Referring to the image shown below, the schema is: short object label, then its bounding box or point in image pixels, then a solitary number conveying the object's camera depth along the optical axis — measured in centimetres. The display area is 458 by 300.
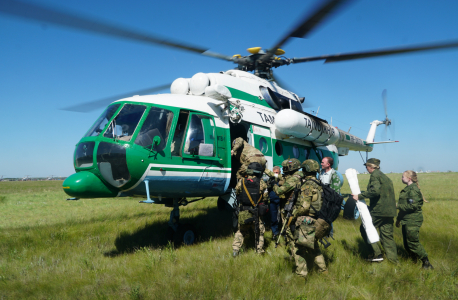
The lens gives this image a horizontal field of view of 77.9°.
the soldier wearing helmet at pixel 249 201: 530
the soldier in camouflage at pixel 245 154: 630
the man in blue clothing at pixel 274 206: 666
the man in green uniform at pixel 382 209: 499
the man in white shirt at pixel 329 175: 625
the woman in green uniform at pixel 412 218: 483
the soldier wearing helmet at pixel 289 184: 485
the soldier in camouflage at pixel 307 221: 425
